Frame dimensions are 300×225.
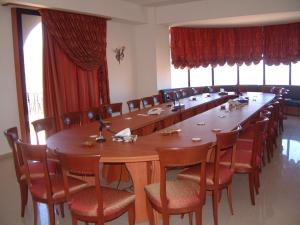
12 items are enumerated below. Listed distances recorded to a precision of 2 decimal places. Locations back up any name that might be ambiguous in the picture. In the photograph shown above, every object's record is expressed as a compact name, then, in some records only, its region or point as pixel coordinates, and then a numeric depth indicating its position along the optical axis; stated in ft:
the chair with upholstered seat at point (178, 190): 8.25
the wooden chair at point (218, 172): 9.69
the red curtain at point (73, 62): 19.67
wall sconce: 26.05
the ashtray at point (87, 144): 10.52
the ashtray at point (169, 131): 11.83
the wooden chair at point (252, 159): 11.50
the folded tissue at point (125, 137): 10.85
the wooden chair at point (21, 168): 10.77
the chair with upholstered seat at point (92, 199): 8.12
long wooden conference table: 9.71
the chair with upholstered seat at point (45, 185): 9.13
